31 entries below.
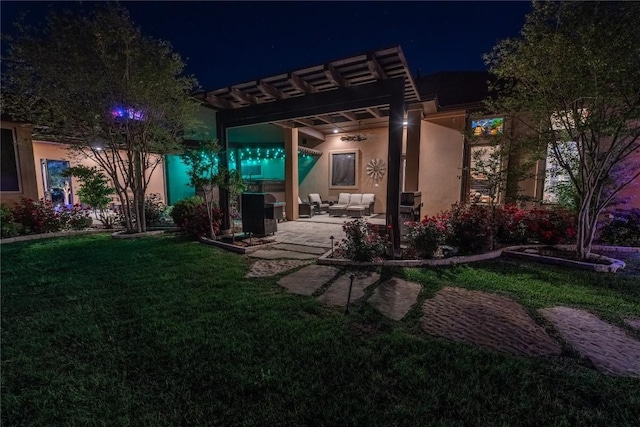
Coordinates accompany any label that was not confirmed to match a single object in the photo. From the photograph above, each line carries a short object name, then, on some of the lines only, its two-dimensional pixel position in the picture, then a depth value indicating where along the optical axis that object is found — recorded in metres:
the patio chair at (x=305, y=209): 10.22
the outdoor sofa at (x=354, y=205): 10.09
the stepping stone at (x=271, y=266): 3.96
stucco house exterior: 4.54
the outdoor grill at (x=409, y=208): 6.43
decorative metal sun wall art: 10.85
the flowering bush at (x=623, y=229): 5.30
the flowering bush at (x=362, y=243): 4.28
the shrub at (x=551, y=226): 5.02
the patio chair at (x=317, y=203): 11.22
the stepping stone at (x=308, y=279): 3.32
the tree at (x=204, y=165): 5.77
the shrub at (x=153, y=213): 8.42
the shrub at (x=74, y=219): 7.70
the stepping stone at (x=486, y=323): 2.13
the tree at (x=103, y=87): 5.40
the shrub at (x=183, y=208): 7.25
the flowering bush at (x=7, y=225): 6.45
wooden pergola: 4.34
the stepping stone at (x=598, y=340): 1.89
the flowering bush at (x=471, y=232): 4.72
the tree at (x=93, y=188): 7.41
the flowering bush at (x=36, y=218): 6.99
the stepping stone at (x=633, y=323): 2.43
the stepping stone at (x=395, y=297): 2.70
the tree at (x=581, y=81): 3.42
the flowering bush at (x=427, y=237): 4.38
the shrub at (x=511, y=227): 5.26
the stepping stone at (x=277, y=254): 4.82
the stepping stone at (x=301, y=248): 5.23
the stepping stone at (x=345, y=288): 2.99
